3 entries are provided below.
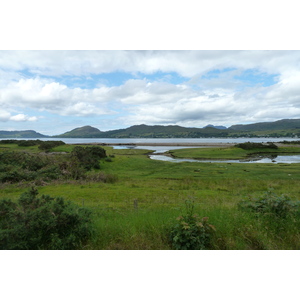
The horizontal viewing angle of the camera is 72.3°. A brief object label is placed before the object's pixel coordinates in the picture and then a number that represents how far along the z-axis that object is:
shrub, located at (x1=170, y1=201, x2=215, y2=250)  6.28
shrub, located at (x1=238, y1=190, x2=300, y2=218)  7.92
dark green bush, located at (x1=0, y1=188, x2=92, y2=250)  6.21
